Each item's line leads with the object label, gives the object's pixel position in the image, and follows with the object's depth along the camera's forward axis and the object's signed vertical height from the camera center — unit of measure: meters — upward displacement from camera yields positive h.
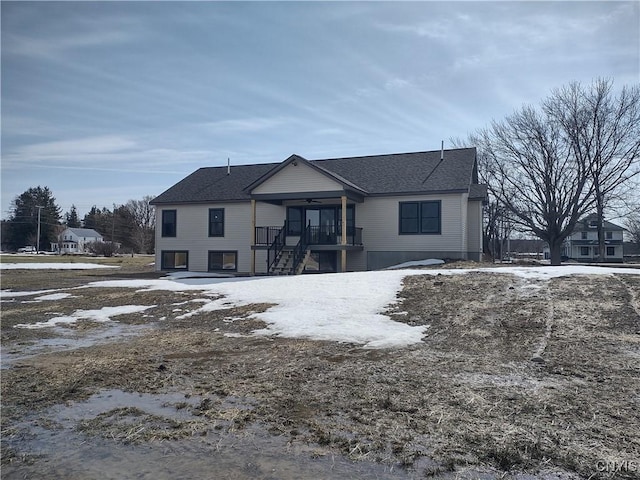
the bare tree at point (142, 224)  80.84 +3.85
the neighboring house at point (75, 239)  90.19 +1.23
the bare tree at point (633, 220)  35.06 +2.08
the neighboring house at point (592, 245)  73.81 +0.35
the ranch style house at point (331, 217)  23.17 +1.52
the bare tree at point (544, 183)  33.62 +4.52
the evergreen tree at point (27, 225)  87.69 +3.59
